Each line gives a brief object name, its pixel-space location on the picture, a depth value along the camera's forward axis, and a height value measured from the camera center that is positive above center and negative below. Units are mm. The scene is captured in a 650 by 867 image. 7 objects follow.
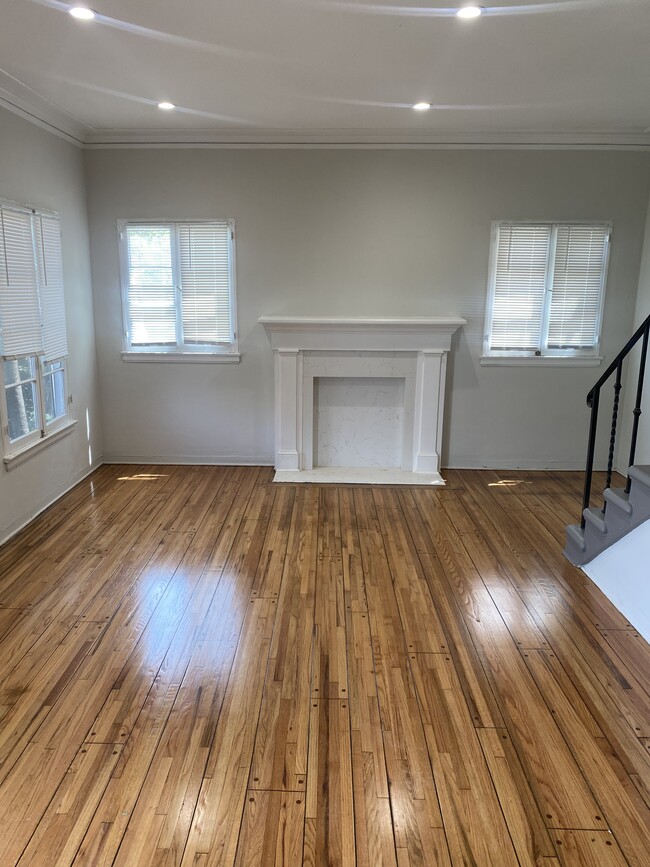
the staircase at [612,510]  3170 -1128
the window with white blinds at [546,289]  5250 +52
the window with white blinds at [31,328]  4000 -267
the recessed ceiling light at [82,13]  2697 +1206
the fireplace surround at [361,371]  5203 -660
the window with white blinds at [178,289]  5285 +18
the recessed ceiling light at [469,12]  2623 +1196
